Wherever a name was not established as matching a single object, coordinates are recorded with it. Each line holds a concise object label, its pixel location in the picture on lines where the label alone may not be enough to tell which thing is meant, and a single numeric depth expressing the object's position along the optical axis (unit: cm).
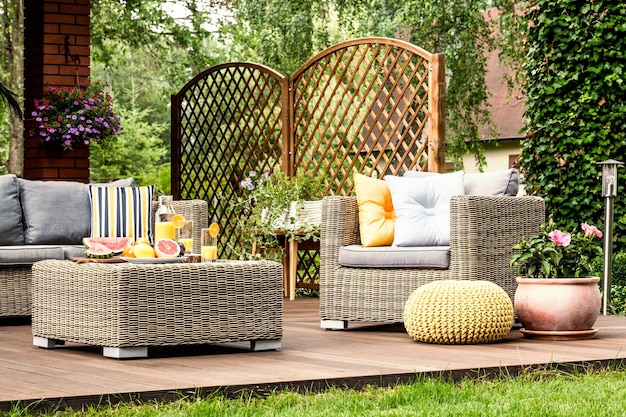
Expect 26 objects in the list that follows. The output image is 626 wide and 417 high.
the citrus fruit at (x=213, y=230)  603
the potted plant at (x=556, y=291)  660
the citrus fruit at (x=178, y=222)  625
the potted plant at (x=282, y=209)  1048
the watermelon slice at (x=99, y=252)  619
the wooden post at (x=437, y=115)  971
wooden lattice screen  988
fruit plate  587
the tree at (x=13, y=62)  1876
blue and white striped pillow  864
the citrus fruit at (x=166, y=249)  596
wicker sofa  784
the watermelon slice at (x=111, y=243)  633
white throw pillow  736
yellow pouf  627
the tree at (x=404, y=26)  1692
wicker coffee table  555
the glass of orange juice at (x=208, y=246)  604
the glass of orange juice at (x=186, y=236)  619
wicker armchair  681
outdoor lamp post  903
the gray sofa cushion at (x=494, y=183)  745
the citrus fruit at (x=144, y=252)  595
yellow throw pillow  746
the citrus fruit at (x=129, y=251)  600
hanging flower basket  1119
